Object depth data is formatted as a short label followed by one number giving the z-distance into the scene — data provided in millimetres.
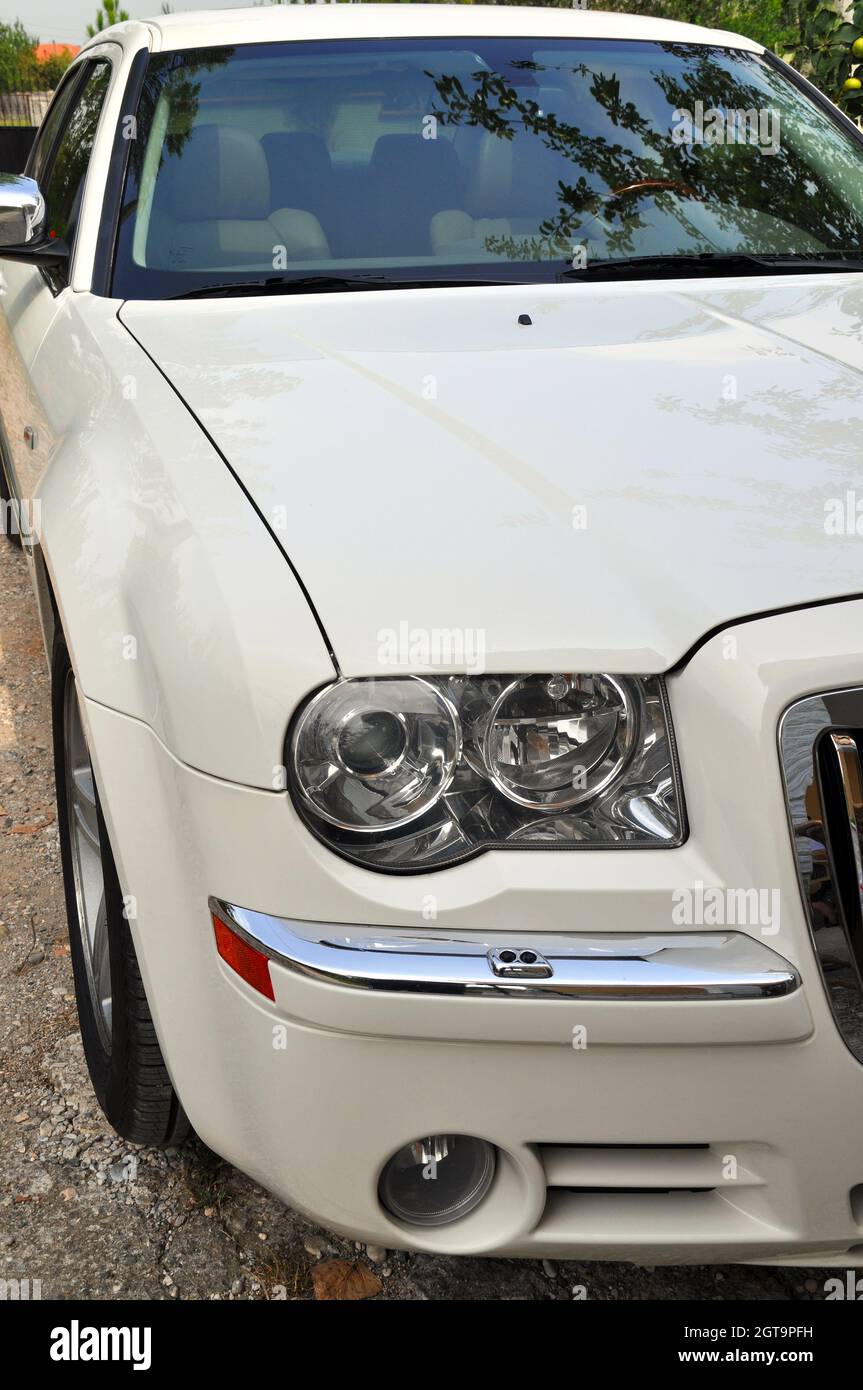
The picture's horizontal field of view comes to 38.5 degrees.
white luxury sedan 1308
